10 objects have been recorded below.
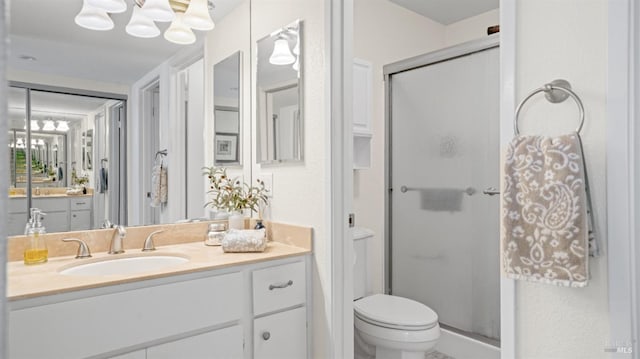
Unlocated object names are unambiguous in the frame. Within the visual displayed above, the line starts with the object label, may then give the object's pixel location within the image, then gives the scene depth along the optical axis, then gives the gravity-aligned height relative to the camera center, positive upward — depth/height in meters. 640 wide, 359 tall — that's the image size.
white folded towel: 1.69 -0.30
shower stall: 2.28 -0.09
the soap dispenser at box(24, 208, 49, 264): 1.45 -0.28
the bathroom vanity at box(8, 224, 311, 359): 1.13 -0.47
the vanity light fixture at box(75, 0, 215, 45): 1.66 +0.76
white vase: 2.00 -0.25
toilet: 1.87 -0.78
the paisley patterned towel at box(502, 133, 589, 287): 0.88 -0.09
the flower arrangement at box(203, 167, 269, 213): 2.05 -0.10
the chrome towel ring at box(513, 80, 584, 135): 0.95 +0.22
